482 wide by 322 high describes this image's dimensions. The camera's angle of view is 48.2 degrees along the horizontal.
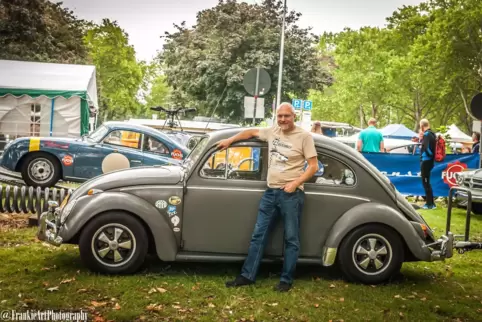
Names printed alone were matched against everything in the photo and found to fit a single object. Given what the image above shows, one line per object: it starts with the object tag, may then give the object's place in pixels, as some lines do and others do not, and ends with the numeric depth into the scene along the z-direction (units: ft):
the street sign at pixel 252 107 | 40.37
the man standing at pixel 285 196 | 18.21
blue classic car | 37.32
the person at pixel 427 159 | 39.22
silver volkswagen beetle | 18.56
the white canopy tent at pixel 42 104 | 56.24
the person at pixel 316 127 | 39.81
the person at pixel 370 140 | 44.14
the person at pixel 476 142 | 46.27
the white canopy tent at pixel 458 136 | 118.11
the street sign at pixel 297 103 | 55.61
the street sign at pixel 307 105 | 53.72
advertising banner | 43.32
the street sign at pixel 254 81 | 39.32
